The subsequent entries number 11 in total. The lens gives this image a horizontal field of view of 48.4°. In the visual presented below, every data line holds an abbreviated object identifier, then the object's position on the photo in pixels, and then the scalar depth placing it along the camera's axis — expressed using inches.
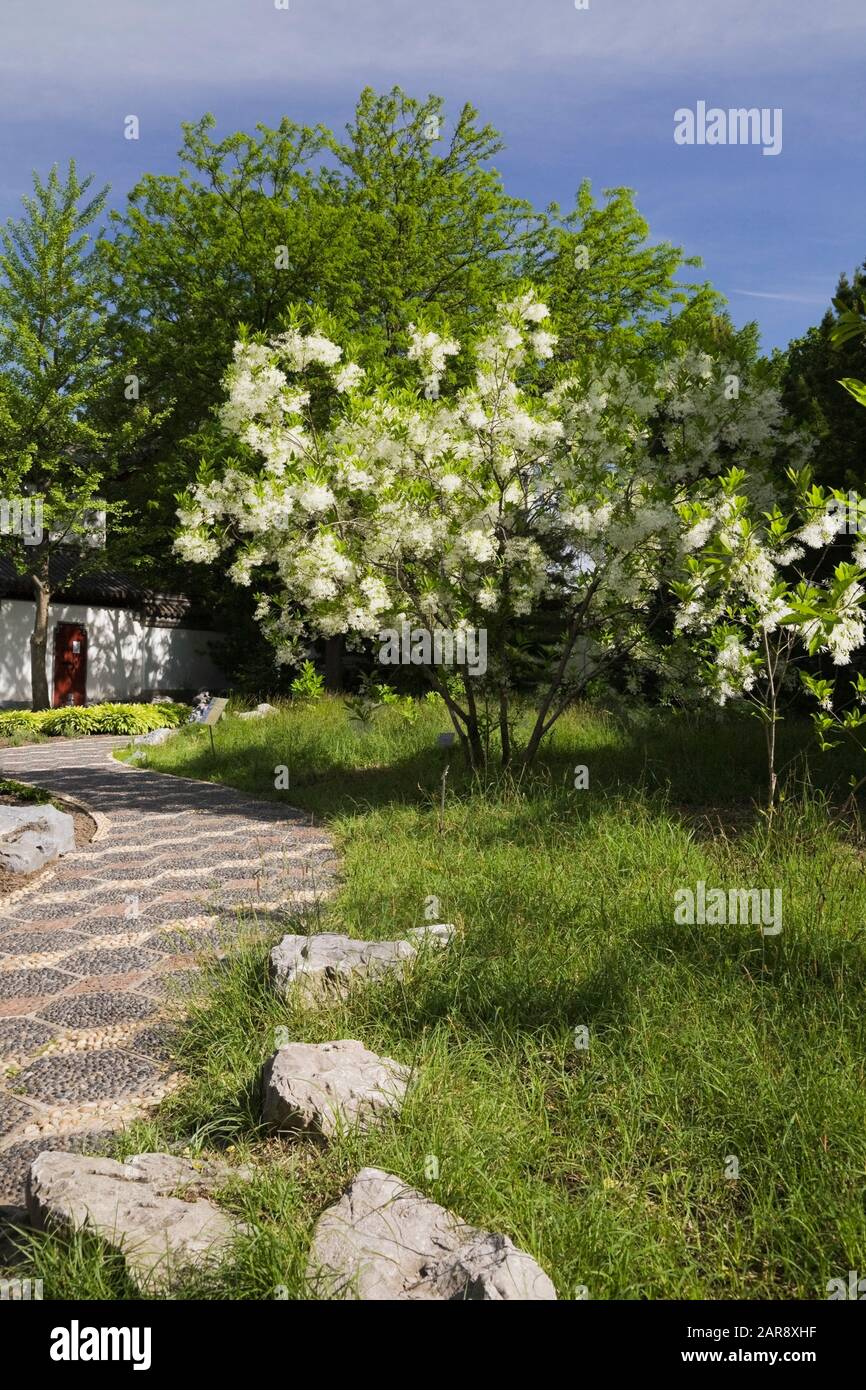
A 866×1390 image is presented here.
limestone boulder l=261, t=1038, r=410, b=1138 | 137.1
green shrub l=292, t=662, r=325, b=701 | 577.6
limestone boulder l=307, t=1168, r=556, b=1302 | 101.7
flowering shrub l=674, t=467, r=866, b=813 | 265.9
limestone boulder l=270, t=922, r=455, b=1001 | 180.9
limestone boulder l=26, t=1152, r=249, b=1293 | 107.2
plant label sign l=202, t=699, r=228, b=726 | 605.9
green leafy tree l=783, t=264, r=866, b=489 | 477.4
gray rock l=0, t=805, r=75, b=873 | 308.0
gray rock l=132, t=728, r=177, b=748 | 708.0
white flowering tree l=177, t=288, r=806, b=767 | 336.8
